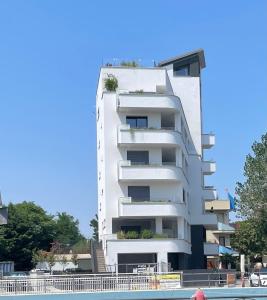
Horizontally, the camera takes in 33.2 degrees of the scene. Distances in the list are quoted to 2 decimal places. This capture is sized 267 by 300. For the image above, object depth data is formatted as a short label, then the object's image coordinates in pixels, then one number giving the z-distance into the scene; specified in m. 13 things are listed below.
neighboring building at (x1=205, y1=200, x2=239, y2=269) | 56.16
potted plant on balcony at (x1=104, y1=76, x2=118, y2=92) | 40.51
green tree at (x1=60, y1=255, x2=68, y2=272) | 67.45
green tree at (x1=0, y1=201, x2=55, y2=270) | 57.87
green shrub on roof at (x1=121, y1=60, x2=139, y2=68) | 41.91
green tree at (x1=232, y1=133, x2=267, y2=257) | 43.14
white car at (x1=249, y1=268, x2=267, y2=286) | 31.25
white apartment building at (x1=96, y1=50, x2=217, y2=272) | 37.05
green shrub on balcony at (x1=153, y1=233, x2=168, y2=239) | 37.18
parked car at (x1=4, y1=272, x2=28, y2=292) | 29.04
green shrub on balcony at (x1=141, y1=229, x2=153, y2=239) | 36.93
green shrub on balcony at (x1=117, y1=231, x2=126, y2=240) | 36.83
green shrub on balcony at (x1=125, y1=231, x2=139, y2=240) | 36.67
